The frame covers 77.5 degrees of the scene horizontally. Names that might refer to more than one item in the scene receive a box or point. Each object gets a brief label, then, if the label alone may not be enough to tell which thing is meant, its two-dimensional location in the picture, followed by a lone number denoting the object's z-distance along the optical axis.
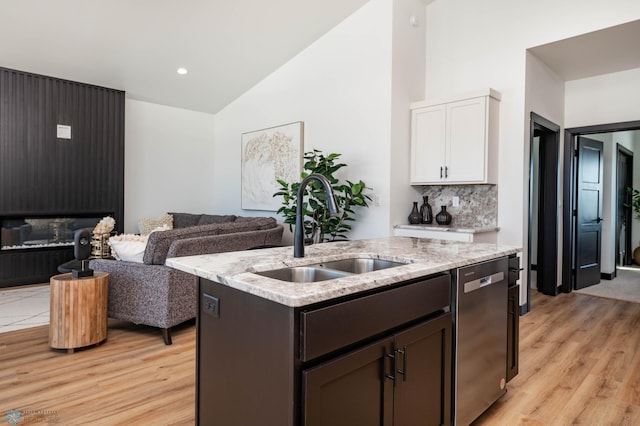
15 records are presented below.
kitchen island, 1.24
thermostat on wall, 5.27
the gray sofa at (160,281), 3.20
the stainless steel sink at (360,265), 2.03
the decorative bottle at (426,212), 4.60
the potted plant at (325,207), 4.36
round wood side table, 2.99
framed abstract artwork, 5.68
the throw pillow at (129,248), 3.38
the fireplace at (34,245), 4.97
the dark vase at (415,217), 4.62
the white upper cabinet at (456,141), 4.13
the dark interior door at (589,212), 5.25
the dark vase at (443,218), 4.55
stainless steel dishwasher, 1.92
